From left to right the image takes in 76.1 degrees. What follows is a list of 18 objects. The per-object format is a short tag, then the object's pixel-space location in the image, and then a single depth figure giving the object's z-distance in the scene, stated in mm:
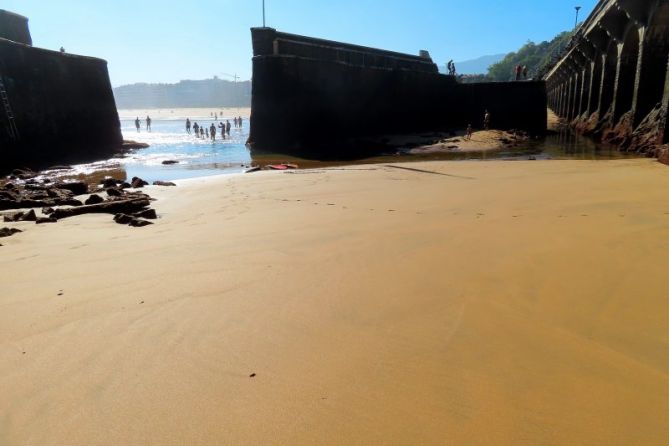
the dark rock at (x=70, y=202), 6362
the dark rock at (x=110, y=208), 5546
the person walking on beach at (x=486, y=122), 21719
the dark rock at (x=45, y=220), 5074
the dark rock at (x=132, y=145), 22797
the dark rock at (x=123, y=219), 4883
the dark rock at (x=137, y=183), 9059
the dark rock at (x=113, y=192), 6998
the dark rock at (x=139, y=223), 4691
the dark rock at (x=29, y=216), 5340
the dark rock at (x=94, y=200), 6184
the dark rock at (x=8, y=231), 4316
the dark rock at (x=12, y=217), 5335
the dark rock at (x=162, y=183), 9299
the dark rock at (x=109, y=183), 9234
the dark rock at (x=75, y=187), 8188
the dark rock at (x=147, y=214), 5139
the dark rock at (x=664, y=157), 8359
